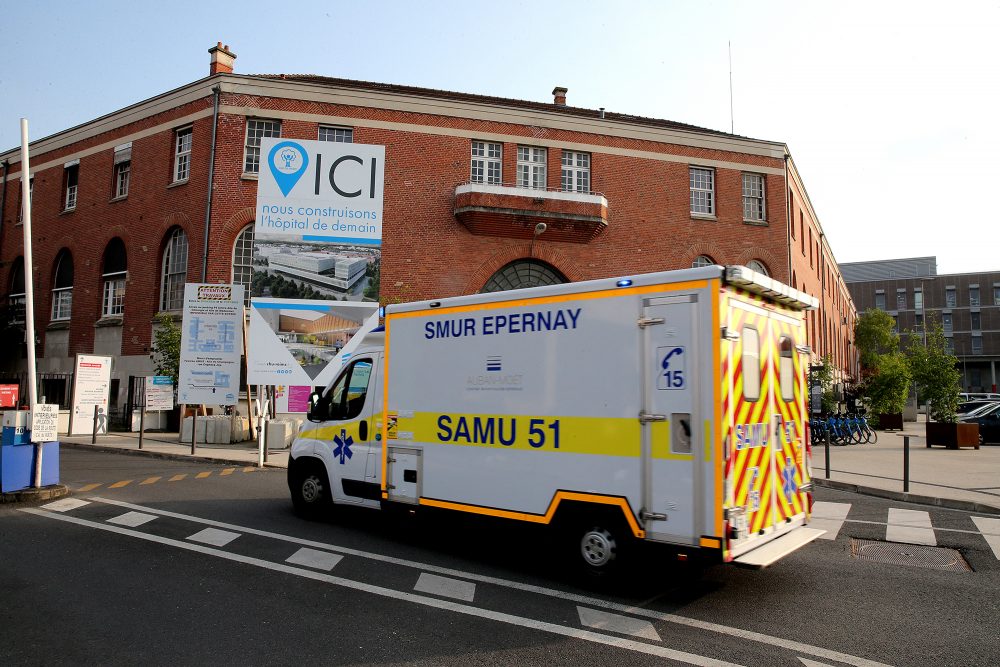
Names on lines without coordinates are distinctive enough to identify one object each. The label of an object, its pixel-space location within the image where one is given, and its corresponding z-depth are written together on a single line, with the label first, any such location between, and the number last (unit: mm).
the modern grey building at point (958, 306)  83438
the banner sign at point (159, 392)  20438
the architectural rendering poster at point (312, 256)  13953
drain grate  6840
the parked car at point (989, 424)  23766
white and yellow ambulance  5285
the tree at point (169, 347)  21062
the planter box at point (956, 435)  20766
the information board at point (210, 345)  15789
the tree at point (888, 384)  29047
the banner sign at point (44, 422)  9367
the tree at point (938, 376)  22703
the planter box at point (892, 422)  30734
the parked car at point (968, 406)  36281
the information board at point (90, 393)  20172
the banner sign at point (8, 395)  16141
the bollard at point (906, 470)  11148
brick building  24500
